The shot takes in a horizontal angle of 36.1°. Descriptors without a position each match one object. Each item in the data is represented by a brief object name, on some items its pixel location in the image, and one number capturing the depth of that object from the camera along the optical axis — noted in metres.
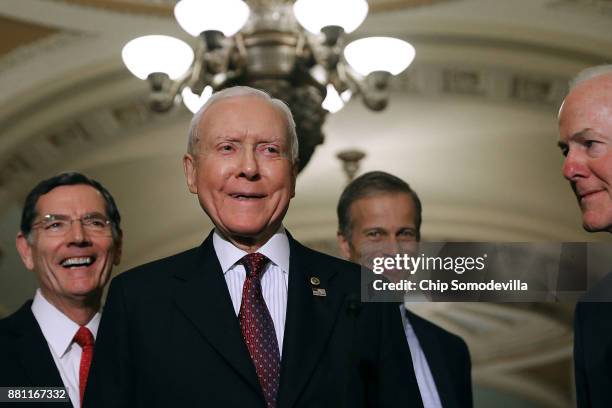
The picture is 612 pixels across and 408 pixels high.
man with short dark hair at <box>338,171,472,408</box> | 2.21
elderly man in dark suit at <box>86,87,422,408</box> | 1.57
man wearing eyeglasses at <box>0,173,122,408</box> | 2.13
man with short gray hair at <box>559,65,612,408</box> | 1.75
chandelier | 4.33
